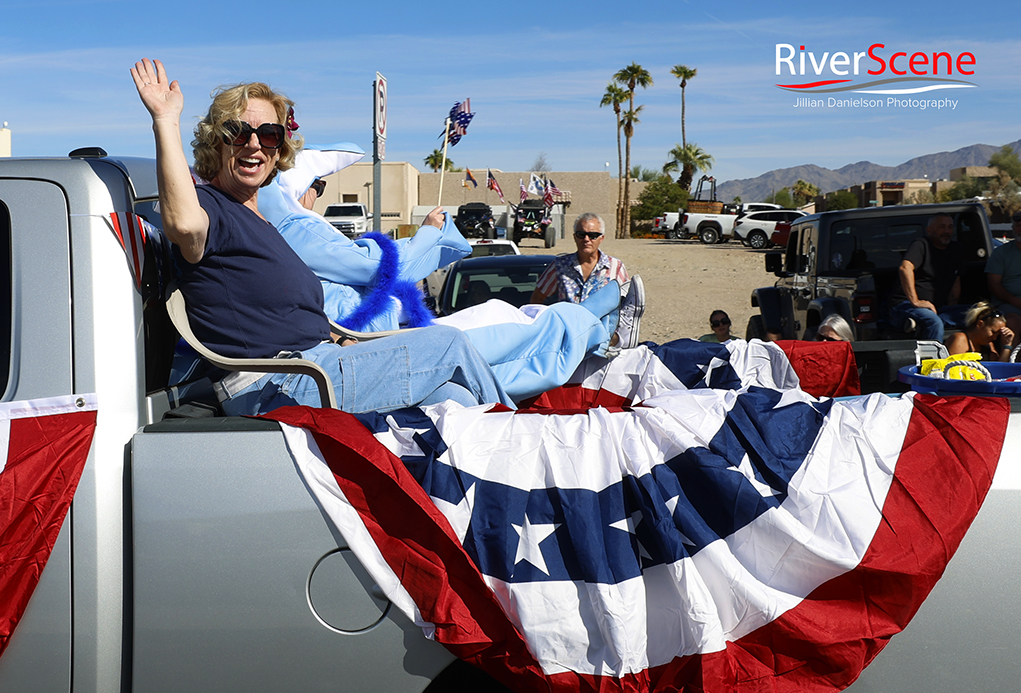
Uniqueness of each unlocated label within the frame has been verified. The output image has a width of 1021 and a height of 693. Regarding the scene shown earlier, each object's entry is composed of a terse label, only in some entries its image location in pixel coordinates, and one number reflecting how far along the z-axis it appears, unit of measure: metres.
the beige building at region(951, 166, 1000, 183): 45.23
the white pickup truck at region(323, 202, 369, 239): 26.58
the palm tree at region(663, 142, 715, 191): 58.69
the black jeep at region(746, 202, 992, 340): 7.82
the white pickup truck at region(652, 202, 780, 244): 36.81
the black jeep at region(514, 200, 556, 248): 31.11
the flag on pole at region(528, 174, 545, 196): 24.92
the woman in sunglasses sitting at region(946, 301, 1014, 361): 5.83
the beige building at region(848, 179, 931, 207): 45.47
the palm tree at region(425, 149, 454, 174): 56.87
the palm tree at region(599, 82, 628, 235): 54.19
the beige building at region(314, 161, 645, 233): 44.41
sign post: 5.88
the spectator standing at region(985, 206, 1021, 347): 6.89
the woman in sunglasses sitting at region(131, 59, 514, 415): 2.22
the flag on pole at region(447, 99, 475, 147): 5.90
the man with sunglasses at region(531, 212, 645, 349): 6.39
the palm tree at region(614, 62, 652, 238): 53.56
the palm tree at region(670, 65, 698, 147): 59.06
